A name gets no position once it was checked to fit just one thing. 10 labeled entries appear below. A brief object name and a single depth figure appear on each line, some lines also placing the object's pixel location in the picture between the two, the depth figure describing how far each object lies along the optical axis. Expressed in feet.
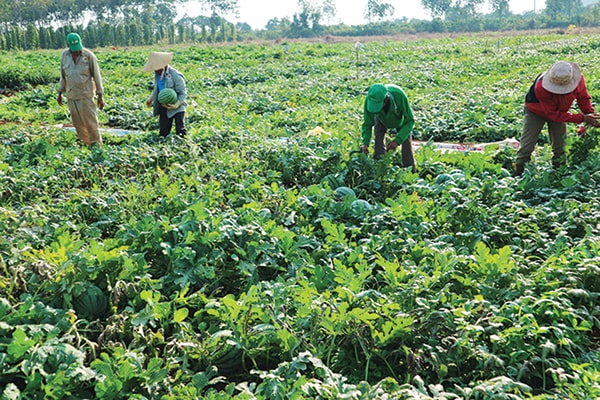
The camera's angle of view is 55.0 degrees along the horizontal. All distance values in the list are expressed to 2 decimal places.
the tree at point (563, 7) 341.82
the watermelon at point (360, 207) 17.99
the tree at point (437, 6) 370.12
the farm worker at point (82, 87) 29.07
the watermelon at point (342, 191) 20.20
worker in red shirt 20.33
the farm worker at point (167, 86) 28.68
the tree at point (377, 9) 384.27
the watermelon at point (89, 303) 13.21
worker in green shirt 20.92
